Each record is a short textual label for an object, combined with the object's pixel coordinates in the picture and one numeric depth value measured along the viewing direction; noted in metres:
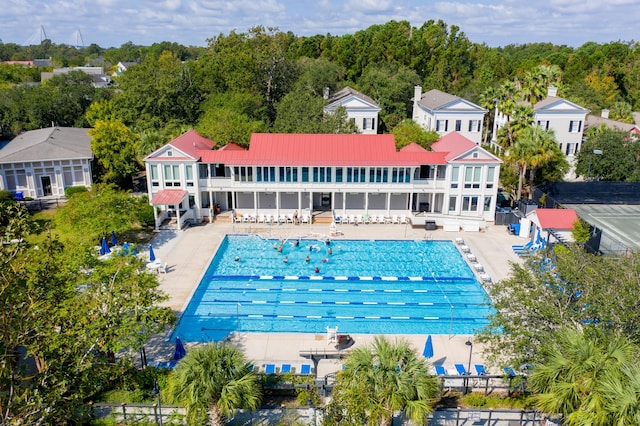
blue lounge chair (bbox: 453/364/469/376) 20.52
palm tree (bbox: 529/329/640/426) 13.06
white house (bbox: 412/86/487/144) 54.53
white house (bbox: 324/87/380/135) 55.50
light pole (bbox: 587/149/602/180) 43.28
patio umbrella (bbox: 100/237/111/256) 31.52
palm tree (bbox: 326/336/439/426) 14.65
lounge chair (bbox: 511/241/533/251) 33.97
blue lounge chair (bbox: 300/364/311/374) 20.43
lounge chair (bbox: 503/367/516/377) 19.53
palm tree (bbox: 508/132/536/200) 39.69
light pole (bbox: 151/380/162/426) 17.54
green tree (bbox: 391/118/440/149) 44.66
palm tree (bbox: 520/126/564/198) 39.66
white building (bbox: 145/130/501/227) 38.56
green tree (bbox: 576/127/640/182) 45.84
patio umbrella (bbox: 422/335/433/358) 21.67
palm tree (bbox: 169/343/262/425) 15.59
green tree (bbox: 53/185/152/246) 31.12
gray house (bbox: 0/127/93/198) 43.84
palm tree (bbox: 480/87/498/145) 56.91
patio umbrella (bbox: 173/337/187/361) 21.41
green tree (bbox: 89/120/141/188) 45.44
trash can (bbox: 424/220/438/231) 38.18
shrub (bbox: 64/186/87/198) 43.75
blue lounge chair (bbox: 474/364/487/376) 20.56
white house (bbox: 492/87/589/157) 50.91
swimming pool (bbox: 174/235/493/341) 25.50
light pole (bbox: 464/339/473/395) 19.53
